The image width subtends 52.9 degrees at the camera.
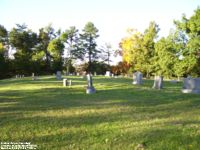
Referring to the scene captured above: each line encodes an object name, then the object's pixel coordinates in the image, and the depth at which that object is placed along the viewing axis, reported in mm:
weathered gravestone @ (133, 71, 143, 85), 16769
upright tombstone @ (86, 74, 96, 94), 11704
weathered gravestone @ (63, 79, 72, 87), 15288
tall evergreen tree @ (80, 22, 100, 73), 53014
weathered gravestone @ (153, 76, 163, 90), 13778
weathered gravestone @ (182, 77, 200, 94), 11674
